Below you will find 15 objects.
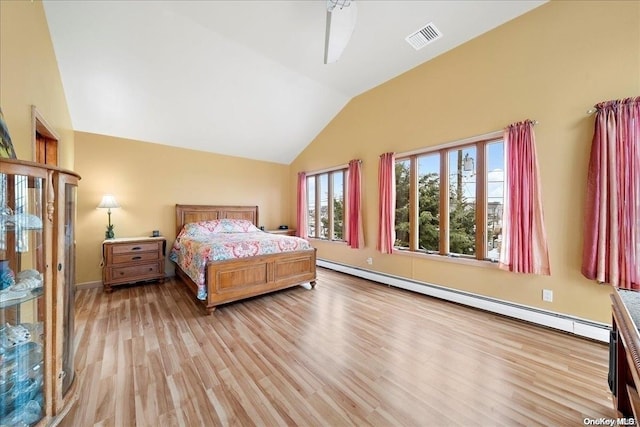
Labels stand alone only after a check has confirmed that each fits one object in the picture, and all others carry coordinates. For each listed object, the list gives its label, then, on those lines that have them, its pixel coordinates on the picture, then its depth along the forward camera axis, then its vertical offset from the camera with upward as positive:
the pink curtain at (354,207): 4.23 +0.10
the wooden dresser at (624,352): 0.86 -0.60
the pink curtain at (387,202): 3.75 +0.17
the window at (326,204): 4.98 +0.19
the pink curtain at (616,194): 1.99 +0.16
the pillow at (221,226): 4.17 -0.26
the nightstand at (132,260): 3.46 -0.74
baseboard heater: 2.21 -1.11
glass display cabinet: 1.21 -0.45
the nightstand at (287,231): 5.60 -0.46
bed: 2.83 -0.86
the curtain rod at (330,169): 4.66 +0.94
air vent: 2.71 +2.15
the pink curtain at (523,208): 2.44 +0.05
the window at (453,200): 2.91 +0.17
